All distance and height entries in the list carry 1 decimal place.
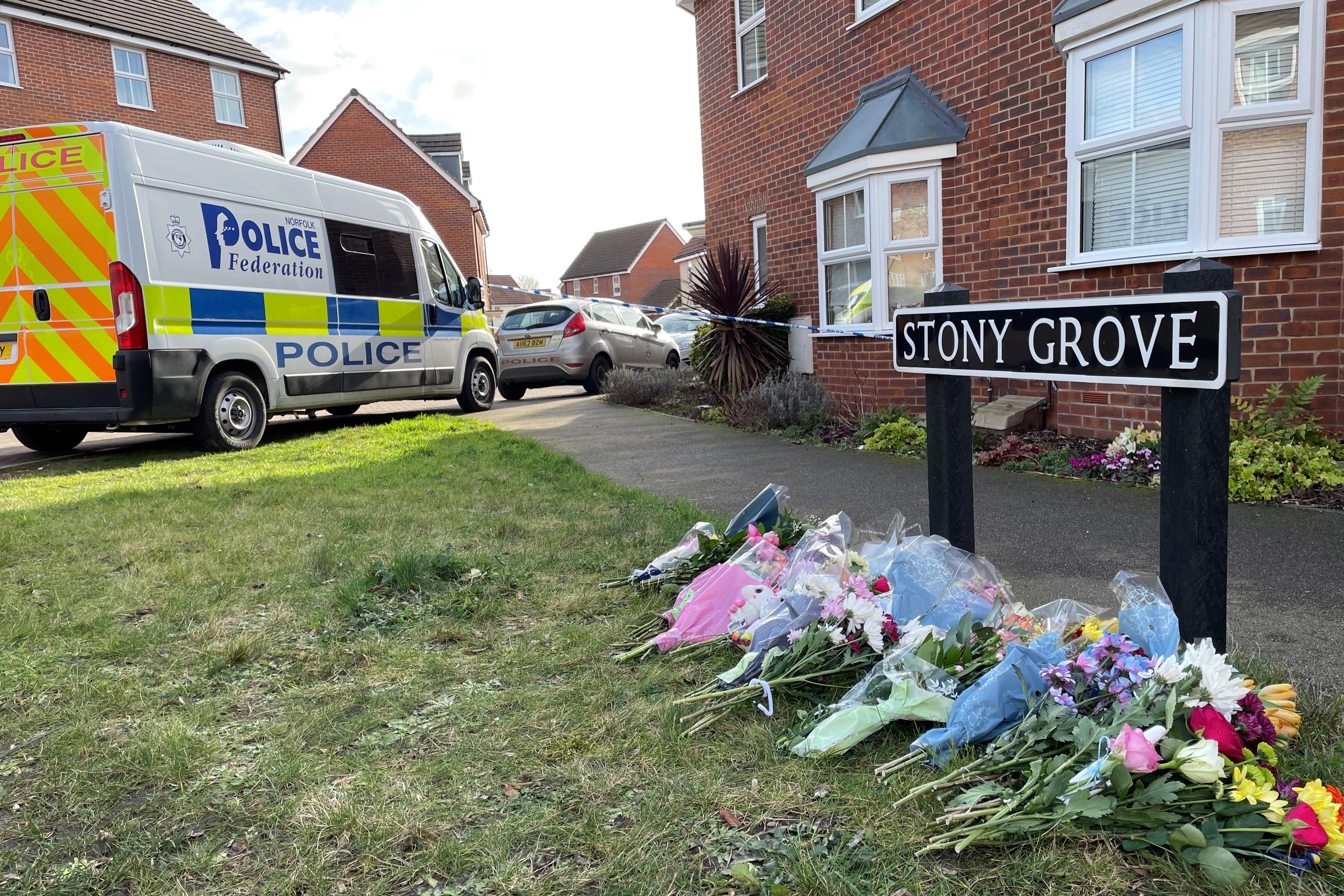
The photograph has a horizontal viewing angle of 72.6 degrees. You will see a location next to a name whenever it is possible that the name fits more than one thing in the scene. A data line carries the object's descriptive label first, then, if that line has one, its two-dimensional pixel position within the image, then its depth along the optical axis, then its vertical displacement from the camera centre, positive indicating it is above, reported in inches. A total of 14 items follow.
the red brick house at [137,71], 821.9 +285.7
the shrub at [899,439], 298.8 -41.3
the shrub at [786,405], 356.8 -34.4
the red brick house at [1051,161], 226.2 +43.7
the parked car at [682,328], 719.7 -2.4
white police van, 299.3 +24.3
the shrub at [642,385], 502.3 -31.8
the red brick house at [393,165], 1235.2 +244.4
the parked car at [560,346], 586.9 -8.9
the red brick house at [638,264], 2285.9 +161.3
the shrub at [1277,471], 201.5 -40.4
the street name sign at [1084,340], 84.7 -4.2
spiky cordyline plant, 416.5 -4.2
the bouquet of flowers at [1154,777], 74.0 -41.4
